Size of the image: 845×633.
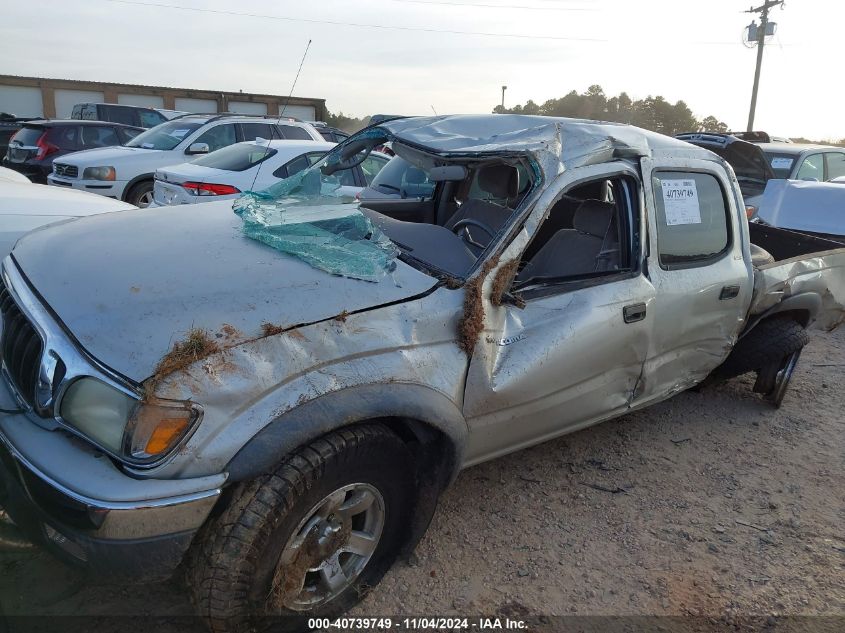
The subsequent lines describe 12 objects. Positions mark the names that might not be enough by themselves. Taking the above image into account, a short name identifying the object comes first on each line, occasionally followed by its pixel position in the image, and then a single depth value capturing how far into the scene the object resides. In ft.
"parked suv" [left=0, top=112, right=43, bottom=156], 47.78
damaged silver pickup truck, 6.59
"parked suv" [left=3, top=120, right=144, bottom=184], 36.42
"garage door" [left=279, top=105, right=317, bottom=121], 83.51
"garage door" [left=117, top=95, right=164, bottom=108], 99.41
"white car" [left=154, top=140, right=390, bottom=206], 23.82
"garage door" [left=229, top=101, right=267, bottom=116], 92.02
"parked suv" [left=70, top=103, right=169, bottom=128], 56.18
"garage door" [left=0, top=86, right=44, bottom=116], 93.04
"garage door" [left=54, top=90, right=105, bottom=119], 96.17
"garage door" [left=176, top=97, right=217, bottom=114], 97.04
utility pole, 87.84
